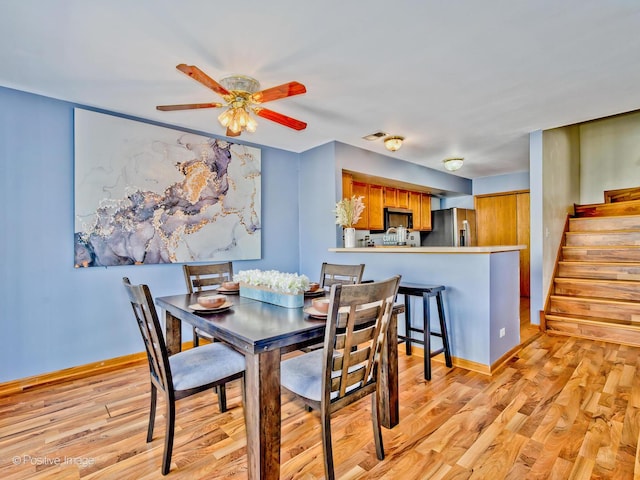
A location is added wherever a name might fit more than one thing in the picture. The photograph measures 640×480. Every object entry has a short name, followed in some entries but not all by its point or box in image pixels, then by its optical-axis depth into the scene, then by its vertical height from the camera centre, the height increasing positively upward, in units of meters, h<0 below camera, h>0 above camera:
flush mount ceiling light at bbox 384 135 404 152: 3.80 +1.15
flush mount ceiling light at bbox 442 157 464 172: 4.61 +1.09
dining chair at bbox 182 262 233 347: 2.57 -0.27
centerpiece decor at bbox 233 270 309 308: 1.90 -0.28
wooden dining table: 1.35 -0.46
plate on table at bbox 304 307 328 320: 1.64 -0.37
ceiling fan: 2.16 +0.96
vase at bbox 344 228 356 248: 3.86 +0.05
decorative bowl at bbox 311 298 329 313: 1.69 -0.34
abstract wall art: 2.85 +0.48
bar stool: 2.68 -0.72
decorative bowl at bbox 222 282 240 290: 2.38 -0.32
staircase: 3.54 -0.50
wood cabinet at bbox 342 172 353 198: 4.21 +0.74
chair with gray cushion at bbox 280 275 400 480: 1.40 -0.57
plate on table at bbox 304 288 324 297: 2.19 -0.35
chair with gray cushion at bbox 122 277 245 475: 1.54 -0.65
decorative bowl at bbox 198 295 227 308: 1.79 -0.32
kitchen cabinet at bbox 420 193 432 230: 6.13 +0.55
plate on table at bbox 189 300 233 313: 1.77 -0.36
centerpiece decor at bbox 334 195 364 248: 3.78 +0.30
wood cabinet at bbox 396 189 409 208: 5.56 +0.72
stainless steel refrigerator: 6.04 +0.21
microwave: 5.21 +0.38
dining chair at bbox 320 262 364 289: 2.53 -0.26
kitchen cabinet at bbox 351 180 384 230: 4.77 +0.56
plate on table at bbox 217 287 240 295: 2.35 -0.35
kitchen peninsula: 2.76 -0.49
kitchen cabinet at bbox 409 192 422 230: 5.85 +0.59
